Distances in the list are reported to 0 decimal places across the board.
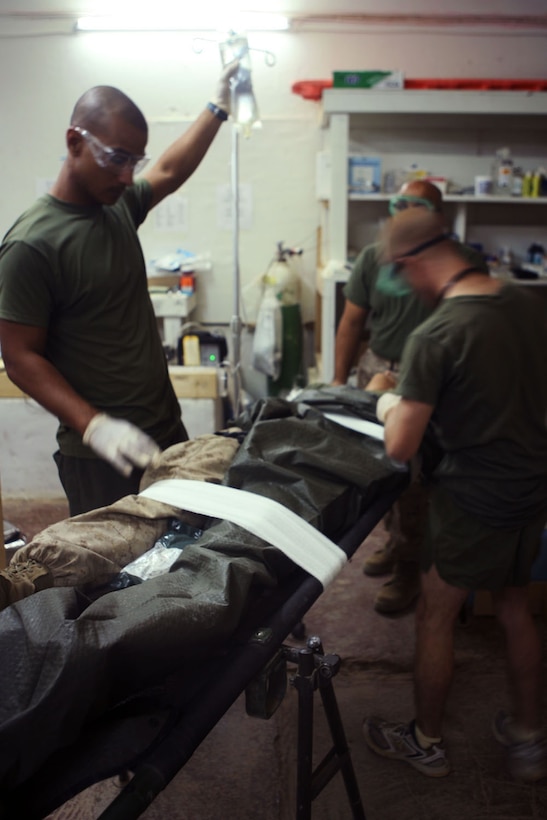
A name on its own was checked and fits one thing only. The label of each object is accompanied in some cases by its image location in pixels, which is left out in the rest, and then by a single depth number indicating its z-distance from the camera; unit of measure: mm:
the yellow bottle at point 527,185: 3455
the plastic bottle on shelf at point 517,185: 3451
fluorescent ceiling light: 3910
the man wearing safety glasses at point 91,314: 1655
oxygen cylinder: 4137
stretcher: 854
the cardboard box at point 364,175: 3414
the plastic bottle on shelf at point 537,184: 3428
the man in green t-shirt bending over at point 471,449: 1540
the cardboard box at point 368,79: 3203
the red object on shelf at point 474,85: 3295
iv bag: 2377
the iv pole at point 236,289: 2895
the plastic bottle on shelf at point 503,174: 3449
